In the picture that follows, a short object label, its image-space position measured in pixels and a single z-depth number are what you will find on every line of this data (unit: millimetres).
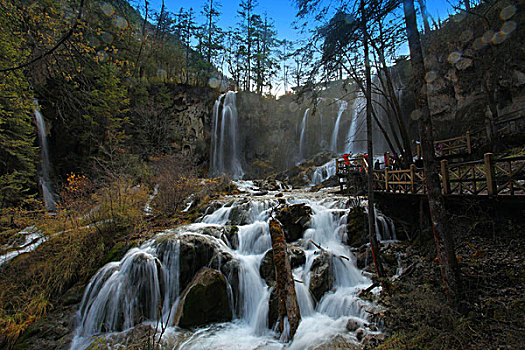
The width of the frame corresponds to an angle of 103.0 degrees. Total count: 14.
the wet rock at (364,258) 6813
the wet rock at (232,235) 7742
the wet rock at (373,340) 3996
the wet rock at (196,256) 6297
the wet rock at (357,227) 7625
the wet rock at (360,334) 4371
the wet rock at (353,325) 4694
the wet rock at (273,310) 5325
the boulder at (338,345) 4219
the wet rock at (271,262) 6543
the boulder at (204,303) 5379
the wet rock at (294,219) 8398
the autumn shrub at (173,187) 10742
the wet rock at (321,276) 5980
